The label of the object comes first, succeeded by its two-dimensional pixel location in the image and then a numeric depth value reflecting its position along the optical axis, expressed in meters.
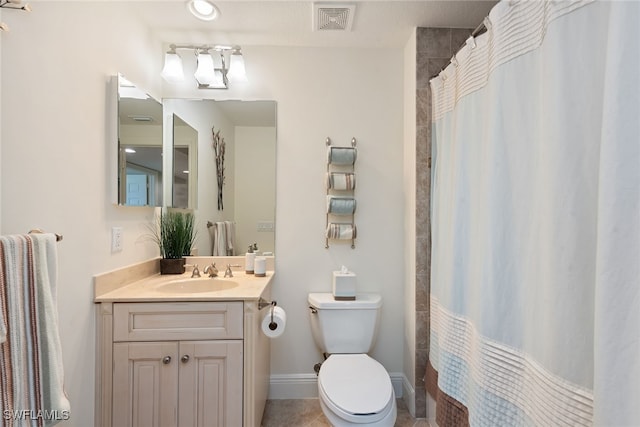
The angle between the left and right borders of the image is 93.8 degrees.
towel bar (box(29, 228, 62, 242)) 0.96
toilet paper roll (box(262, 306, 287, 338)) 1.52
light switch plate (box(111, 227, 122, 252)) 1.47
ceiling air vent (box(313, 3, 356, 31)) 1.61
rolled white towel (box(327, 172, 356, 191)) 1.93
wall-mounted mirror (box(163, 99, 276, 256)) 2.00
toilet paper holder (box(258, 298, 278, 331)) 1.52
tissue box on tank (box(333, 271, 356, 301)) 1.85
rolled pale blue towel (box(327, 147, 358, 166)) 1.94
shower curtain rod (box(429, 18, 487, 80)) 1.82
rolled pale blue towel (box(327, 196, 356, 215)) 1.94
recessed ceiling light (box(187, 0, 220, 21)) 1.62
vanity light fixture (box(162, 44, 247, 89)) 1.88
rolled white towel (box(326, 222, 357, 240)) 1.95
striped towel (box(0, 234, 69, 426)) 0.83
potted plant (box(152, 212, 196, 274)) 1.88
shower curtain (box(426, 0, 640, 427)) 0.64
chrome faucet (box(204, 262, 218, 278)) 1.84
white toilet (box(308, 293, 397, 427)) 1.32
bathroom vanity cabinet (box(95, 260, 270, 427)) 1.33
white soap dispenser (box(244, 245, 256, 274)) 1.94
